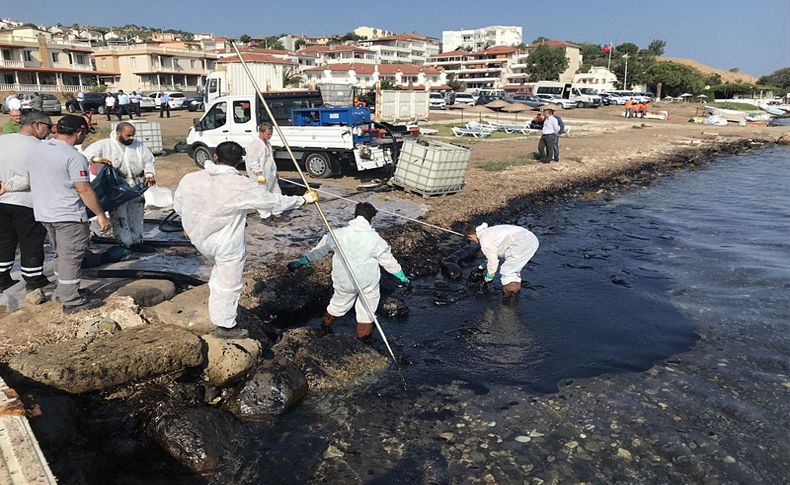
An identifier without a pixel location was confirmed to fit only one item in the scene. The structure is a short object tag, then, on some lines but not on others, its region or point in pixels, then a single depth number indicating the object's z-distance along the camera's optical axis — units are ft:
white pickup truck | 41.68
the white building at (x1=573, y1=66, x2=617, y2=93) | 267.39
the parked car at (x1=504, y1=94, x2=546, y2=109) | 144.77
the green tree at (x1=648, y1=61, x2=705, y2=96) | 229.25
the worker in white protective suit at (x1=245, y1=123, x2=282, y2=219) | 30.63
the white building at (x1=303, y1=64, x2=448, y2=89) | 258.78
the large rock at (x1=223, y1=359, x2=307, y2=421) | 14.99
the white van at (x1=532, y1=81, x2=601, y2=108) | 159.22
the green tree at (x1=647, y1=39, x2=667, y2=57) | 340.80
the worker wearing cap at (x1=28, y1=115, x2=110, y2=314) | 15.69
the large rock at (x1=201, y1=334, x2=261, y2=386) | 15.39
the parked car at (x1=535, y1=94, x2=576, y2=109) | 150.92
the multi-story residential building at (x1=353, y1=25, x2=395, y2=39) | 458.91
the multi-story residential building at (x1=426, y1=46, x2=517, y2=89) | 319.88
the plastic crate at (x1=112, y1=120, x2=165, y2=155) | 51.06
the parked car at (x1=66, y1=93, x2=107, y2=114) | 107.42
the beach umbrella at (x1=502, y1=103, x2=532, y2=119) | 128.47
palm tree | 152.26
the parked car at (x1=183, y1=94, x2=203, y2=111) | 127.13
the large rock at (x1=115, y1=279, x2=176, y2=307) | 17.81
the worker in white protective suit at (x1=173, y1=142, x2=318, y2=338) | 14.90
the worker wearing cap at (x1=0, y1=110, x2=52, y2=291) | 16.83
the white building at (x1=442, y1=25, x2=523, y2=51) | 439.63
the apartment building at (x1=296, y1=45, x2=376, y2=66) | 310.86
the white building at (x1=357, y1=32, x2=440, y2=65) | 346.44
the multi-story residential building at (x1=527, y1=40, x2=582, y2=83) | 301.12
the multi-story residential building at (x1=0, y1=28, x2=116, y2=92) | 175.42
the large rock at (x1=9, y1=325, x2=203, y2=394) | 13.38
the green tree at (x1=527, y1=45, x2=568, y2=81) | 268.21
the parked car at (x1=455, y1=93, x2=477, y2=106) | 156.82
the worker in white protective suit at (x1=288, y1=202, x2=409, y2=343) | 17.94
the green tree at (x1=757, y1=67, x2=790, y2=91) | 316.81
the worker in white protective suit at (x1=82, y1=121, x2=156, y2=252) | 22.20
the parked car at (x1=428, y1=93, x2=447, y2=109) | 150.20
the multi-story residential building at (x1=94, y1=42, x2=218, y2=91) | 207.00
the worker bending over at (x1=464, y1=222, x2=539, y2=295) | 22.81
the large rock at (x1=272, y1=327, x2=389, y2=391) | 16.61
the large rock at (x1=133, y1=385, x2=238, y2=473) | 13.20
